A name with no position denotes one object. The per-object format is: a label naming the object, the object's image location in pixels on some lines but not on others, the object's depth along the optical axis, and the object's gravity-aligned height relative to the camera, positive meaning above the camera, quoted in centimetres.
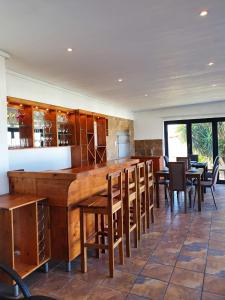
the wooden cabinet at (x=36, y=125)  401 +45
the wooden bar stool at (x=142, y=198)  359 -86
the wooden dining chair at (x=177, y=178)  495 -68
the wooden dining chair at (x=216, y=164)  550 -46
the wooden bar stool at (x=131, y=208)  307 -84
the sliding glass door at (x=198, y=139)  780 +20
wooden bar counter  273 -56
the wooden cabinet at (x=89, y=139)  543 +20
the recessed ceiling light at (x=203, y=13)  228 +126
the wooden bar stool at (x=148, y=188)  409 -73
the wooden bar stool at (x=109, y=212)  262 -73
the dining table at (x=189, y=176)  499 -66
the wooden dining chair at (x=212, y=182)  537 -86
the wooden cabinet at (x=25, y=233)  233 -90
